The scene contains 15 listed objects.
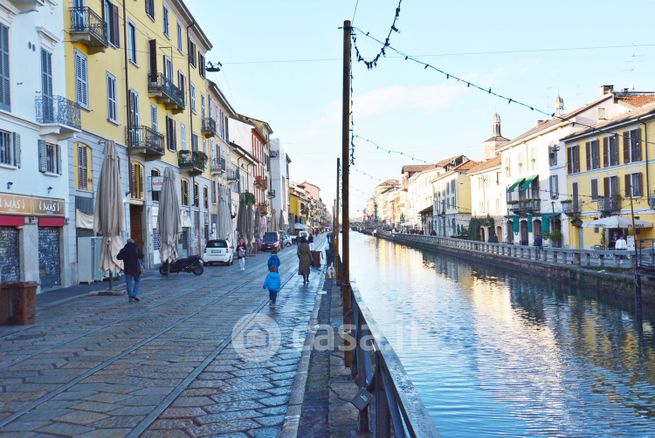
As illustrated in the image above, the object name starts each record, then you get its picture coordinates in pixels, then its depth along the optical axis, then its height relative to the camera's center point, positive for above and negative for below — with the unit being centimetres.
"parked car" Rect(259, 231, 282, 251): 5288 -93
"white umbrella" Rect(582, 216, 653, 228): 3016 -14
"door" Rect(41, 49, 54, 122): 1897 +461
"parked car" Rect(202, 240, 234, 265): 3353 -117
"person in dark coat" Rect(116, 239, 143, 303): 1612 -84
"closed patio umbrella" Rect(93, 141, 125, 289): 1752 +42
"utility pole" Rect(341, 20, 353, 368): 932 +109
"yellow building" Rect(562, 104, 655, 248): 3347 +259
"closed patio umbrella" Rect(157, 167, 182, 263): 2278 +52
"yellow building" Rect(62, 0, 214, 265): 2198 +595
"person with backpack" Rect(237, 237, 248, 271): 2806 -103
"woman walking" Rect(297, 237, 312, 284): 2098 -104
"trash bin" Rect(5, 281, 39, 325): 1215 -127
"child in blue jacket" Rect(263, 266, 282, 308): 1452 -126
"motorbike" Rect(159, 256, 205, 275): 2544 -141
